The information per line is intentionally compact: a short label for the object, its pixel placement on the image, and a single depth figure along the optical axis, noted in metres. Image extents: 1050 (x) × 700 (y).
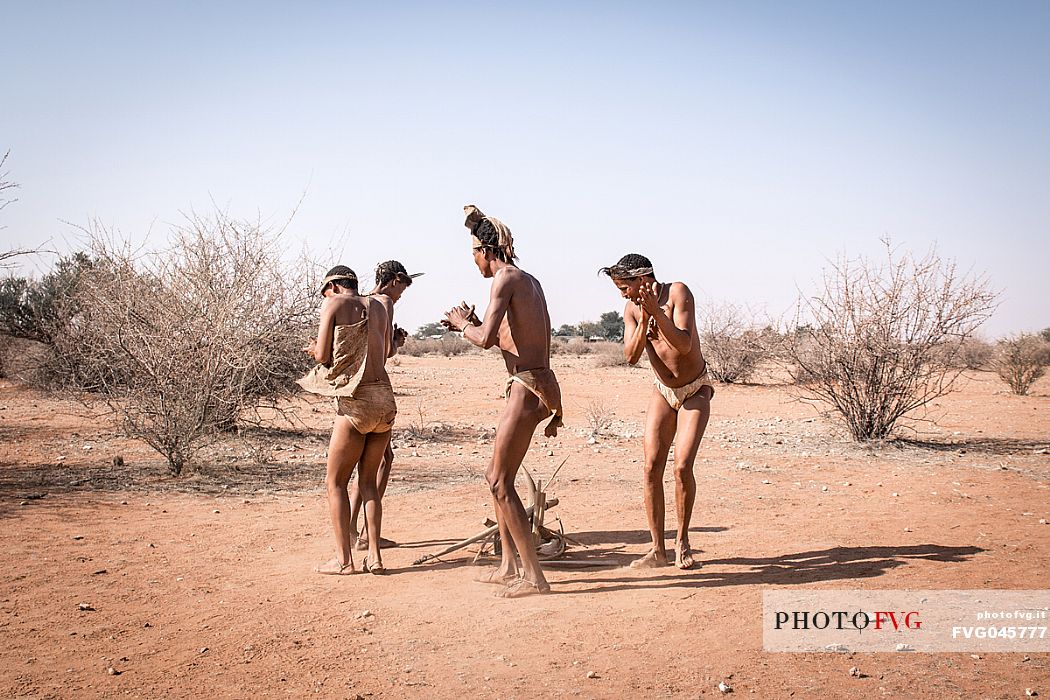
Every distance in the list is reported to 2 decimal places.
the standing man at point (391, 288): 5.63
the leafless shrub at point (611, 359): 30.03
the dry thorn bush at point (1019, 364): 18.48
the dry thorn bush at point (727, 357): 22.09
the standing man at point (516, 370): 4.63
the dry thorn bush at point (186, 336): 8.48
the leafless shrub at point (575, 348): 41.56
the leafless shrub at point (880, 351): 10.53
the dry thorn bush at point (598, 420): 12.12
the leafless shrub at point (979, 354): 24.85
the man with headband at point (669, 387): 5.00
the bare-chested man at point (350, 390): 5.19
